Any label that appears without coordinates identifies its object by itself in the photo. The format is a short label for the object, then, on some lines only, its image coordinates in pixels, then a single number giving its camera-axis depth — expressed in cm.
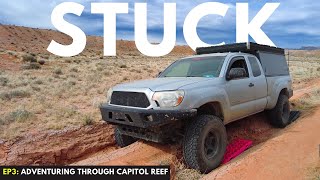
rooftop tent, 550
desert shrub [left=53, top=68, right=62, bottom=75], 1500
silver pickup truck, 374
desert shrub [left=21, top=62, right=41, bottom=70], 1729
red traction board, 449
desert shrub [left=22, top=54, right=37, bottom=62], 2096
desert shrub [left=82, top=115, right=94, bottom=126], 595
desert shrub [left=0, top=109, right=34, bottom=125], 595
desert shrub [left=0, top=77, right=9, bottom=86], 1067
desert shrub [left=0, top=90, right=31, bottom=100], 806
